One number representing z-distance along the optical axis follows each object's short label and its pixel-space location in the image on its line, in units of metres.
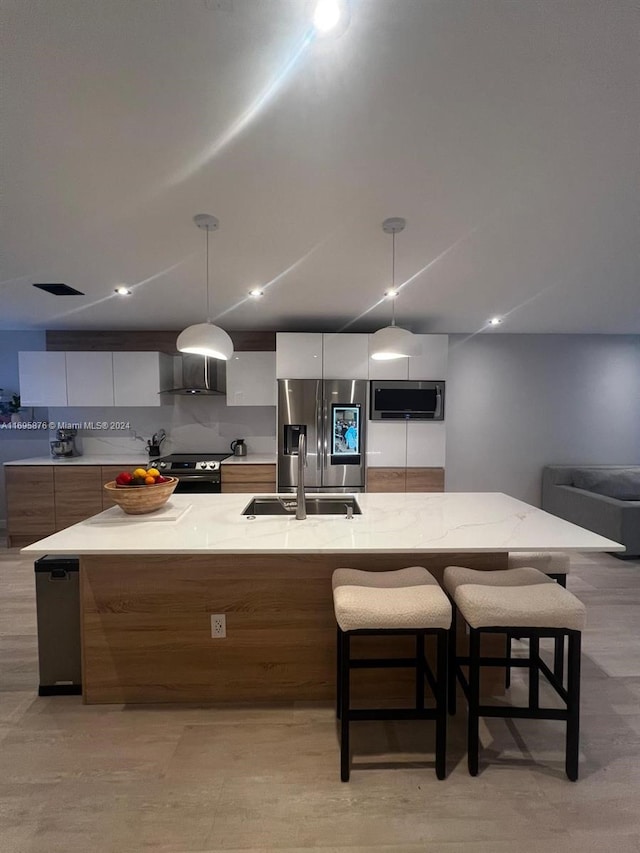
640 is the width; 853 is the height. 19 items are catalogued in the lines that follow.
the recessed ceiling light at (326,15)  0.93
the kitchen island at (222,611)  1.84
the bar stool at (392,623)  1.44
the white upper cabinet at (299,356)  3.94
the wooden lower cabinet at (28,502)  4.04
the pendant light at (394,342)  2.20
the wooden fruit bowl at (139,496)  1.96
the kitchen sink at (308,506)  2.24
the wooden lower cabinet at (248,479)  4.09
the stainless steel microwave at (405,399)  3.99
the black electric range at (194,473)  4.02
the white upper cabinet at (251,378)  4.38
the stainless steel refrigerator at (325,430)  3.94
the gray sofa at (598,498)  3.68
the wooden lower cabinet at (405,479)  4.04
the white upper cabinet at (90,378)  4.30
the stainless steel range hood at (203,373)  4.58
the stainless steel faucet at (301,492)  2.03
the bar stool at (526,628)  1.45
